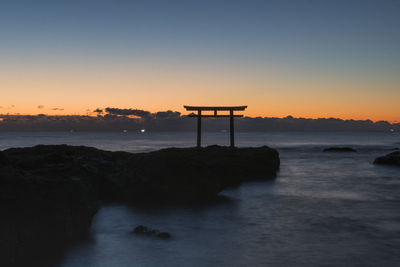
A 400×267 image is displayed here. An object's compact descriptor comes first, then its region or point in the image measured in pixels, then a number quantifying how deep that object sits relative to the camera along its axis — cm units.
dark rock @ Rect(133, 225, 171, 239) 994
